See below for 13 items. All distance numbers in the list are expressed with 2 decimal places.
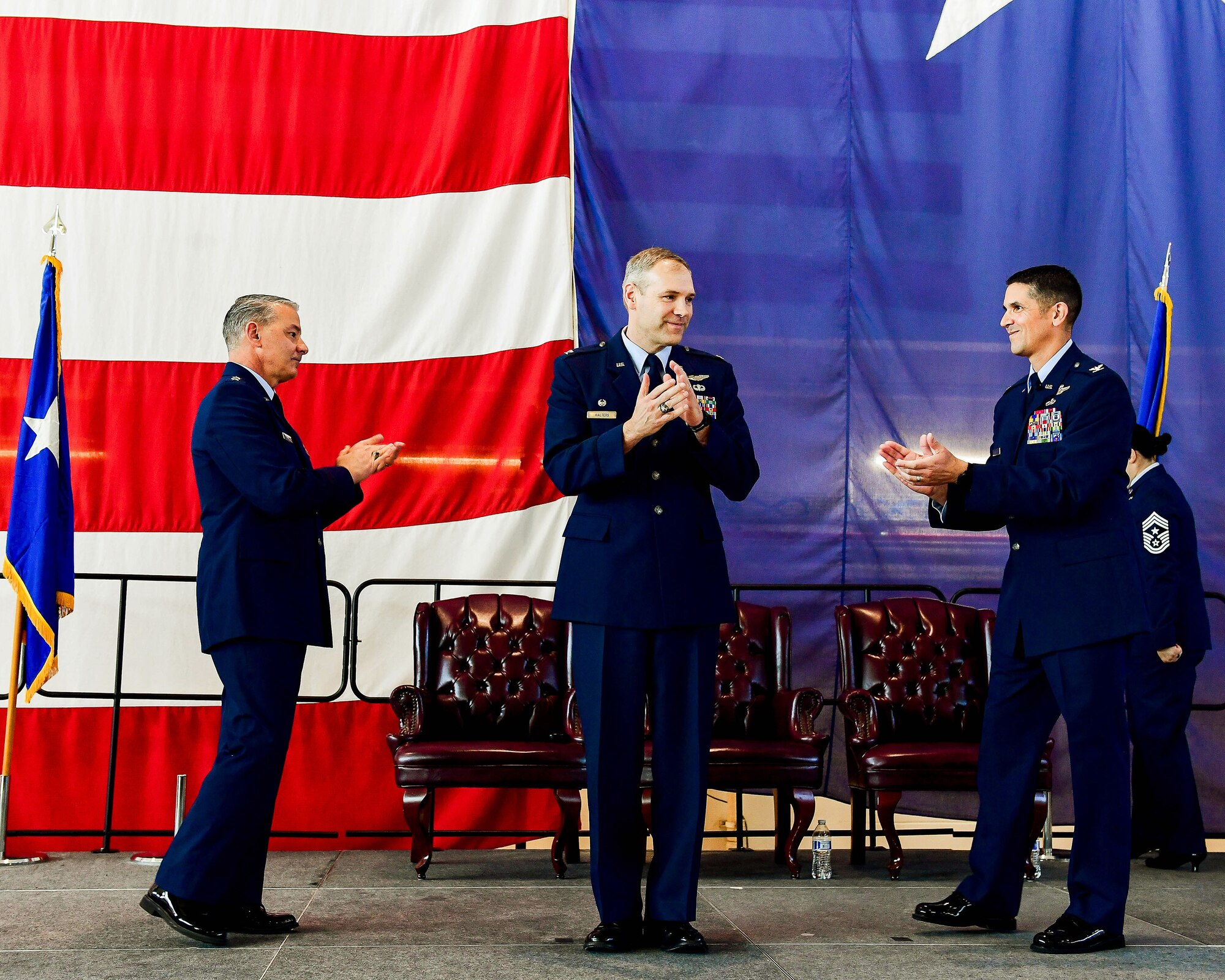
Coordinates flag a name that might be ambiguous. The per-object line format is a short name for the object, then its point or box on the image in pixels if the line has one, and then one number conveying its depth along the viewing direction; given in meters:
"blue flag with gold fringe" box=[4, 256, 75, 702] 4.49
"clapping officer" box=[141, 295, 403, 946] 2.97
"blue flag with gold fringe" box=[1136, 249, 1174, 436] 5.10
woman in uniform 4.67
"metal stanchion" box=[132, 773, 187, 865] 4.50
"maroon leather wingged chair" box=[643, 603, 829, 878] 4.39
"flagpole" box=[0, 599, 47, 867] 4.50
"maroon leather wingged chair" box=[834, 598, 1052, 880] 4.59
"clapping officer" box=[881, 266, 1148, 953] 3.00
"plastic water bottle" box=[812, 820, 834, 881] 4.33
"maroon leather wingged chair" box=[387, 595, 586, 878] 4.34
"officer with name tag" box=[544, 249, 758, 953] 2.86
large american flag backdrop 5.12
